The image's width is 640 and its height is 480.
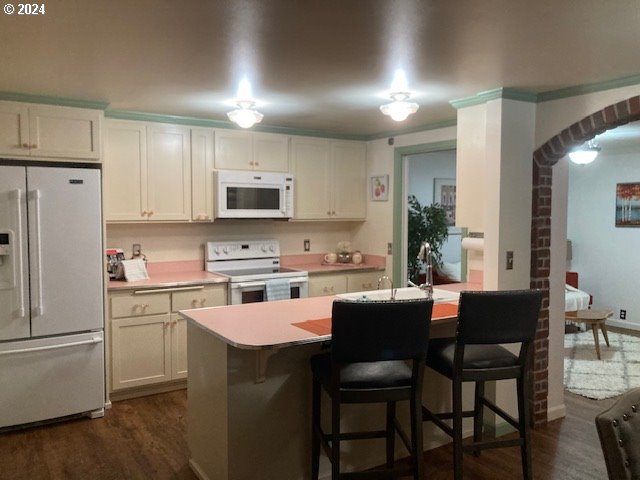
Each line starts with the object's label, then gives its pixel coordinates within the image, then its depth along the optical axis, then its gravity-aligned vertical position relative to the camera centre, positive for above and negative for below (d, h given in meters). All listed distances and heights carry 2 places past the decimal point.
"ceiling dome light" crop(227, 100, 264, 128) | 3.46 +0.69
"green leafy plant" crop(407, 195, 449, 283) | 5.86 -0.09
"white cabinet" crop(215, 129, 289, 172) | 4.58 +0.61
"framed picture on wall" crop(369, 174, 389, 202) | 5.18 +0.32
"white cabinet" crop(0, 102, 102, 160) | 3.37 +0.58
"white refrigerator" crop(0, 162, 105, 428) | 3.34 -0.51
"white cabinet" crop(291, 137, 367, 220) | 5.05 +0.40
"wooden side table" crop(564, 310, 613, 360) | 5.33 -1.00
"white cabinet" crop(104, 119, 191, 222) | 4.10 +0.37
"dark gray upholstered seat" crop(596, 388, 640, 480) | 1.37 -0.59
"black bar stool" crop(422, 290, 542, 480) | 2.44 -0.68
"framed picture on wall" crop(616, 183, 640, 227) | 6.35 +0.19
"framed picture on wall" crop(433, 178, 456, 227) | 7.17 +0.35
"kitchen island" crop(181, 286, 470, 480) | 2.48 -0.89
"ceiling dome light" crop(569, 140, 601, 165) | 5.26 +0.67
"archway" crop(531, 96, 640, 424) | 3.30 -0.11
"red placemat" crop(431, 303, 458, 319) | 2.89 -0.53
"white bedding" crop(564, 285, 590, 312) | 5.81 -0.90
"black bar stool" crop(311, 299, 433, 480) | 2.17 -0.60
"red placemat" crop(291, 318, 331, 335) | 2.48 -0.53
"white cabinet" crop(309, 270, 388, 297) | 4.85 -0.61
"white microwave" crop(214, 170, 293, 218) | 4.53 +0.22
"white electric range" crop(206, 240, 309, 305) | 4.34 -0.47
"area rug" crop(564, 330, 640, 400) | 4.27 -1.36
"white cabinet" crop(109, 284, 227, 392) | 3.90 -0.89
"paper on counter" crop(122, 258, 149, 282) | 4.11 -0.42
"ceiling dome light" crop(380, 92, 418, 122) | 3.23 +0.69
